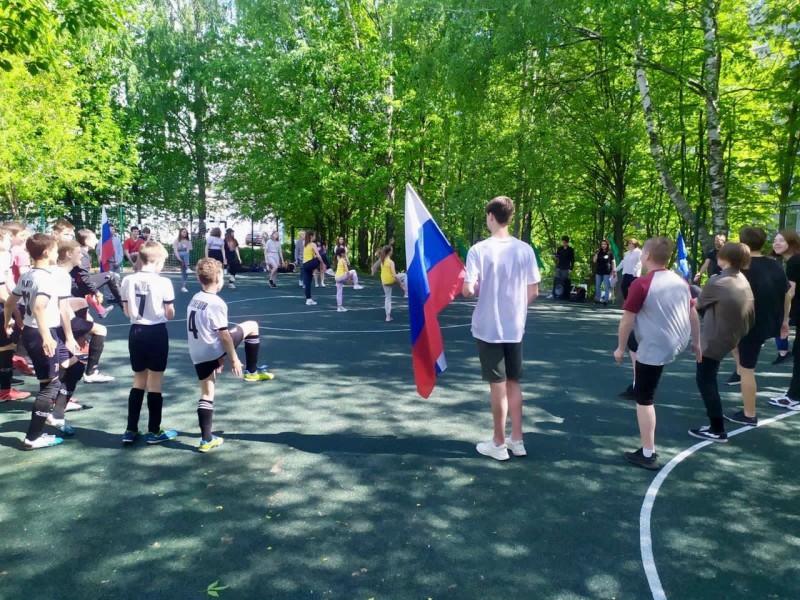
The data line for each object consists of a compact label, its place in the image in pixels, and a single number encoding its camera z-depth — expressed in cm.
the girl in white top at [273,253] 2127
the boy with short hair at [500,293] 492
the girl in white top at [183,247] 1970
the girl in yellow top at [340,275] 1495
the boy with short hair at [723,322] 576
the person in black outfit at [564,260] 1884
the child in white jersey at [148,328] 533
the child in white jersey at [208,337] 526
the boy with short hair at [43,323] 533
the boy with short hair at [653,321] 496
